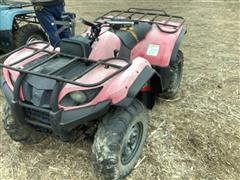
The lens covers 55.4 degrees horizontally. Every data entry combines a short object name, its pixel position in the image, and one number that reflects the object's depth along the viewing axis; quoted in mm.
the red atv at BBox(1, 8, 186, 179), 1693
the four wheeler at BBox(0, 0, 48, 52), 3260
